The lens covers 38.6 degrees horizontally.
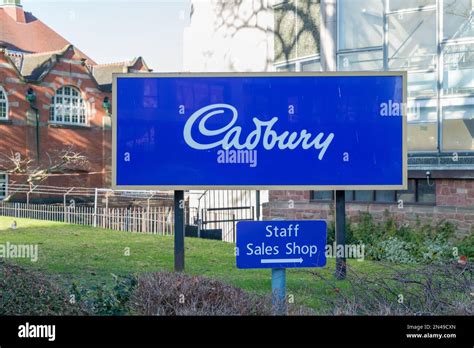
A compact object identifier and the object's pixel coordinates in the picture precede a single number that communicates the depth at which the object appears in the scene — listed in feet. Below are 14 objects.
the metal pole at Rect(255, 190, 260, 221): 43.01
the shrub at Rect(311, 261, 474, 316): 19.24
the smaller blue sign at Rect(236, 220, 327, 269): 21.65
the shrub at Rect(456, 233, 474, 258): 33.12
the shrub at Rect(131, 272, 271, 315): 18.95
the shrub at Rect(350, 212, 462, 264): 33.71
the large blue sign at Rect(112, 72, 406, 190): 25.30
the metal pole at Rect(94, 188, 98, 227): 44.11
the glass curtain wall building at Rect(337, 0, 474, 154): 35.19
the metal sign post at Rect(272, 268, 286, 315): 19.74
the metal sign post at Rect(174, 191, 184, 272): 26.27
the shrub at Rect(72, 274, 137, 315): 18.94
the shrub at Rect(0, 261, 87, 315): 19.03
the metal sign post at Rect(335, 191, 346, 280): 27.22
